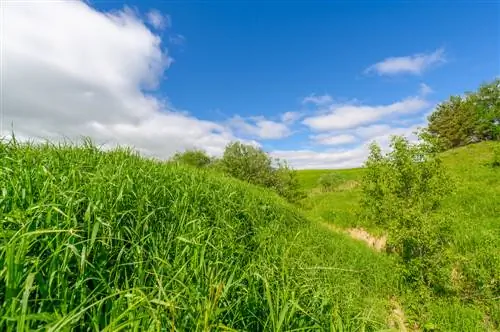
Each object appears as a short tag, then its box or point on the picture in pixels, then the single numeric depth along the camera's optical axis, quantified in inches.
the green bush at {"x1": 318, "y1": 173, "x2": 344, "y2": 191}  1311.5
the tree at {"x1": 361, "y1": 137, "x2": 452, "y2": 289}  298.0
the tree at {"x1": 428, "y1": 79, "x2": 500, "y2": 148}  1999.8
